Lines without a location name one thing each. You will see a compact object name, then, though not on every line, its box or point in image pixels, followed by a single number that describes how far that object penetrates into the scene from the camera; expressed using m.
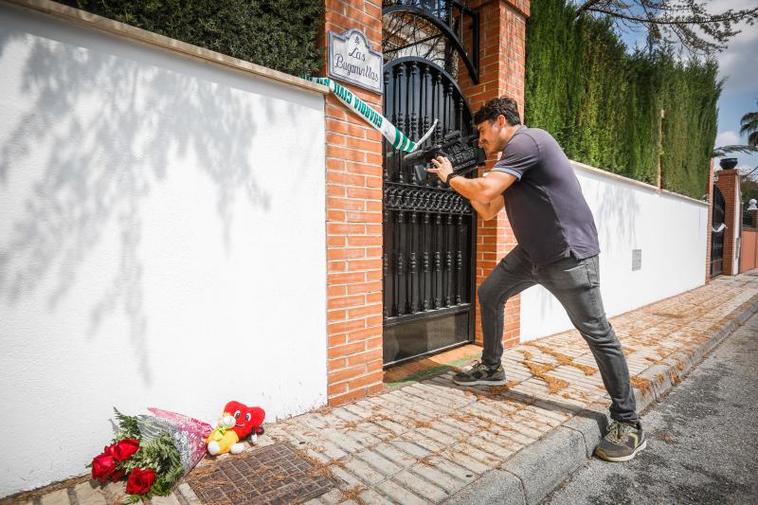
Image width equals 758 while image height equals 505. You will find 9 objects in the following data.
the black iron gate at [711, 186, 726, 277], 13.23
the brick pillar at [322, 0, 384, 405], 2.89
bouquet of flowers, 1.90
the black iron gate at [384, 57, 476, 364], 3.71
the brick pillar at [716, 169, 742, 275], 14.16
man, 2.55
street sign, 2.84
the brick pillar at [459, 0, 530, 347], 4.25
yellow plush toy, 2.26
